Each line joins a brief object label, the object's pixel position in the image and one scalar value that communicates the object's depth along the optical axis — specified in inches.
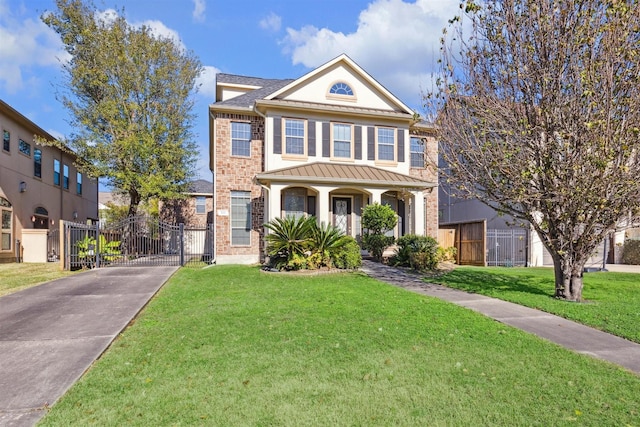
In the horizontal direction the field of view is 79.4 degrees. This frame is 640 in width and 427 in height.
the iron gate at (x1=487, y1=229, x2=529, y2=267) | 659.4
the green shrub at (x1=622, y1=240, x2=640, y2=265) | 741.3
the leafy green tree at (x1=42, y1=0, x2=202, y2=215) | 750.5
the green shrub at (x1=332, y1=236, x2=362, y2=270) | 503.5
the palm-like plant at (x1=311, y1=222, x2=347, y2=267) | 496.1
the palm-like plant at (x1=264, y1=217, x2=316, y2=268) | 495.2
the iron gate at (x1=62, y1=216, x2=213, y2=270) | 552.7
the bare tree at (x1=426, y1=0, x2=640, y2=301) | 285.4
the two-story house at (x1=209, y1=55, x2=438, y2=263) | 631.2
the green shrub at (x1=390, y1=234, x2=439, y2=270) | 515.8
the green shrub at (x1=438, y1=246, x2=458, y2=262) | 569.6
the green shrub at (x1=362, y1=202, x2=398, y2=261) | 587.2
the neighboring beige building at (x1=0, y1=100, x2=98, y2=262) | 677.9
